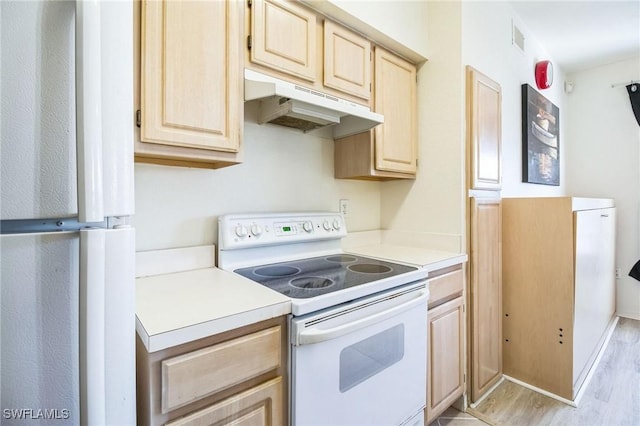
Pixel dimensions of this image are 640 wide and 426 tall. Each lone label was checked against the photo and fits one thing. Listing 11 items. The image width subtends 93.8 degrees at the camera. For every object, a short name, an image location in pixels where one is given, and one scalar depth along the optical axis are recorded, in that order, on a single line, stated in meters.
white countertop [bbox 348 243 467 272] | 1.49
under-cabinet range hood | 1.15
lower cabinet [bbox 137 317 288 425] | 0.71
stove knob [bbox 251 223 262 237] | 1.40
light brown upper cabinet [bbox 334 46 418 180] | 1.67
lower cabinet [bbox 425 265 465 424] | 1.47
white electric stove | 0.93
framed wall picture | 2.45
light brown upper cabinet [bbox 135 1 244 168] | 0.96
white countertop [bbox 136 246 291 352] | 0.72
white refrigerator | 0.43
